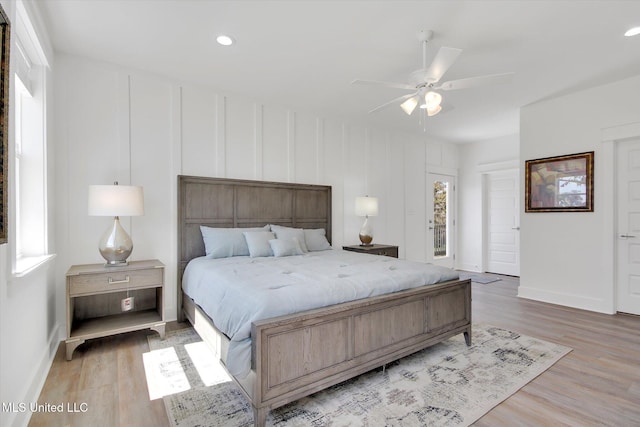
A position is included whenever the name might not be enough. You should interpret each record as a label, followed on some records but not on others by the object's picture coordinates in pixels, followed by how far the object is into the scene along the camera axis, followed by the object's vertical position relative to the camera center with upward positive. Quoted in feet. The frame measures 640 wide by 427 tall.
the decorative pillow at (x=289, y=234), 12.61 -0.93
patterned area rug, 6.16 -4.06
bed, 5.85 -2.75
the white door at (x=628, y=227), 12.34 -0.70
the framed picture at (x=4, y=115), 4.62 +1.46
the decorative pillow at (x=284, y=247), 11.73 -1.38
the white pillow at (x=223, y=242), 11.33 -1.14
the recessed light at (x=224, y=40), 9.05 +5.01
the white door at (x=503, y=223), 20.29 -0.82
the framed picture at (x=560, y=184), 13.30 +1.19
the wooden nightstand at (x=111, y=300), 8.70 -2.91
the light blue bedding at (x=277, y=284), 6.11 -1.76
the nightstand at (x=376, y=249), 15.14 -1.90
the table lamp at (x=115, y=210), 9.11 +0.05
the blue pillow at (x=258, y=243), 11.51 -1.18
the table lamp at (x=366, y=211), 16.04 -0.01
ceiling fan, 8.02 +3.54
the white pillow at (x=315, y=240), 13.75 -1.30
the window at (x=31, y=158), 8.01 +1.42
